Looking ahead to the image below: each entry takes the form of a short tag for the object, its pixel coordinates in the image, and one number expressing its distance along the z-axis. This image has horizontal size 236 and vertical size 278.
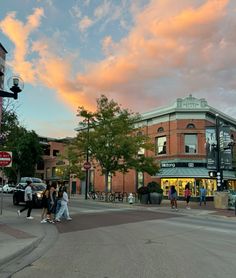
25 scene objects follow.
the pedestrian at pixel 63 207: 10.83
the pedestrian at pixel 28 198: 11.11
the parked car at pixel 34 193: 14.86
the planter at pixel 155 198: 19.67
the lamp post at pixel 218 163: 17.53
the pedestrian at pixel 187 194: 17.51
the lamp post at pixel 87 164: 22.26
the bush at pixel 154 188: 19.82
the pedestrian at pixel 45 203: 10.32
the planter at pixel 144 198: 19.76
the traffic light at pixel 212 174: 17.34
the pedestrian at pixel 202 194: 20.46
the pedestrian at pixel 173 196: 16.63
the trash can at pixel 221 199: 17.38
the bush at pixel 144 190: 19.76
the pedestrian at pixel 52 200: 10.50
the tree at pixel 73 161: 23.10
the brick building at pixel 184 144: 26.07
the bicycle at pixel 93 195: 25.24
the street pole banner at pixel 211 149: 18.37
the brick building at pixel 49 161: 42.05
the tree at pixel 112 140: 20.75
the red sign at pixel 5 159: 10.95
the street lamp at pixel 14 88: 7.68
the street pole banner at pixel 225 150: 18.25
